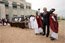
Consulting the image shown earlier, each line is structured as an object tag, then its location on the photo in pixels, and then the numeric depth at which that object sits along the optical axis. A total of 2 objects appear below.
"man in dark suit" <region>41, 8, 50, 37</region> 3.13
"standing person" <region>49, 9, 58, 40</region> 2.78
